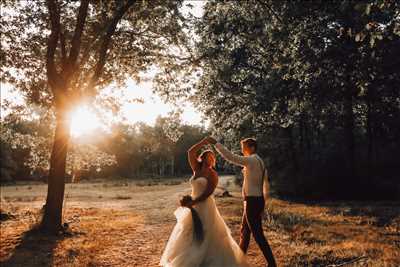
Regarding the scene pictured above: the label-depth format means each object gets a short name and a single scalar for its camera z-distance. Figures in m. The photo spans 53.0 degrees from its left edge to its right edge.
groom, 7.78
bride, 7.56
